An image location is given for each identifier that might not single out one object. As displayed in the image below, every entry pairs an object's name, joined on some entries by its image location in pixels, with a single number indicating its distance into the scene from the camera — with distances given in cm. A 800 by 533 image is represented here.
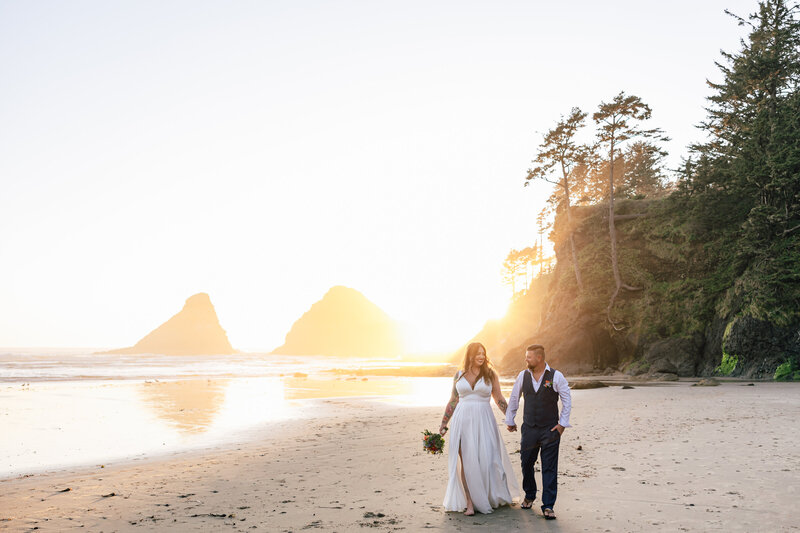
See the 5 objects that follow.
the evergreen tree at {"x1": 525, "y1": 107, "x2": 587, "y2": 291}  4078
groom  667
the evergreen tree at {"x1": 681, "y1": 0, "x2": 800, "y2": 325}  2569
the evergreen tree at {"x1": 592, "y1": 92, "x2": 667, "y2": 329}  3681
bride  682
